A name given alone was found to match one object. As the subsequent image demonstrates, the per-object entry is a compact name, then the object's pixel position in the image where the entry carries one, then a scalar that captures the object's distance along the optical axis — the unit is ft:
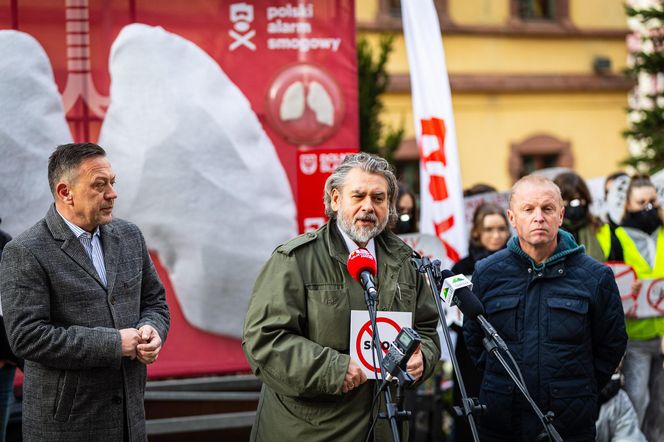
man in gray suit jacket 12.67
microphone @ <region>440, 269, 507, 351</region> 12.10
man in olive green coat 12.26
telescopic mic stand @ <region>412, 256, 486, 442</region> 11.51
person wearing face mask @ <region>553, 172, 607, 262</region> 20.53
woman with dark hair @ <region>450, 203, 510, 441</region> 21.15
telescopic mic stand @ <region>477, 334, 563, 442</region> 11.70
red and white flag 21.79
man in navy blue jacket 14.48
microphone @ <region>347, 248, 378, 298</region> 11.93
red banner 18.89
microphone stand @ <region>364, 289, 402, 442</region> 11.26
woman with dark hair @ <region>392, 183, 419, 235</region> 22.56
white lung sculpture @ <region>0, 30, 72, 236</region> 18.29
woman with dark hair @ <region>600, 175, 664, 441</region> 20.80
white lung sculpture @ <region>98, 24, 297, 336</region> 19.13
